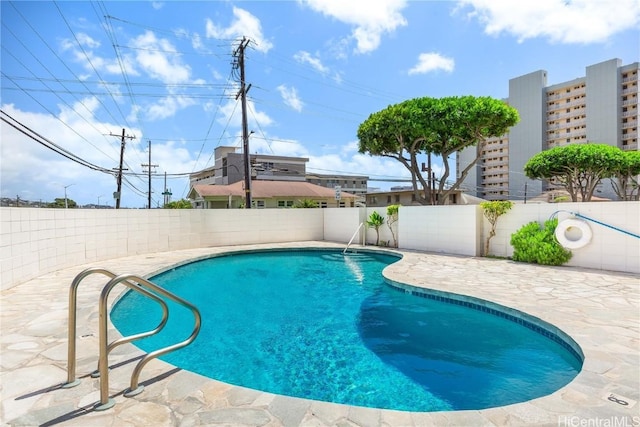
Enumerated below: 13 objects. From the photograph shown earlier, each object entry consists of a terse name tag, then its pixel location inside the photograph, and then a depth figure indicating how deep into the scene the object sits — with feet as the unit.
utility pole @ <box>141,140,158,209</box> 94.66
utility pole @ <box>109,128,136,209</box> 77.10
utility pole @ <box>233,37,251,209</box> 48.52
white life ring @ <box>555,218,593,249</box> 24.77
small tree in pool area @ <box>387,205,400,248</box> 40.70
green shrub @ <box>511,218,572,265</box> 26.27
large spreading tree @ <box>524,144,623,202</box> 65.00
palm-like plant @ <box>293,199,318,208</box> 70.30
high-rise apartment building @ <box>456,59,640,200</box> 136.05
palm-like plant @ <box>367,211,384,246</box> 42.24
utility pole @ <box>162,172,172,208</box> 101.35
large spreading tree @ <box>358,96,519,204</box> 46.39
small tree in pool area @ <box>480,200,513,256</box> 30.60
